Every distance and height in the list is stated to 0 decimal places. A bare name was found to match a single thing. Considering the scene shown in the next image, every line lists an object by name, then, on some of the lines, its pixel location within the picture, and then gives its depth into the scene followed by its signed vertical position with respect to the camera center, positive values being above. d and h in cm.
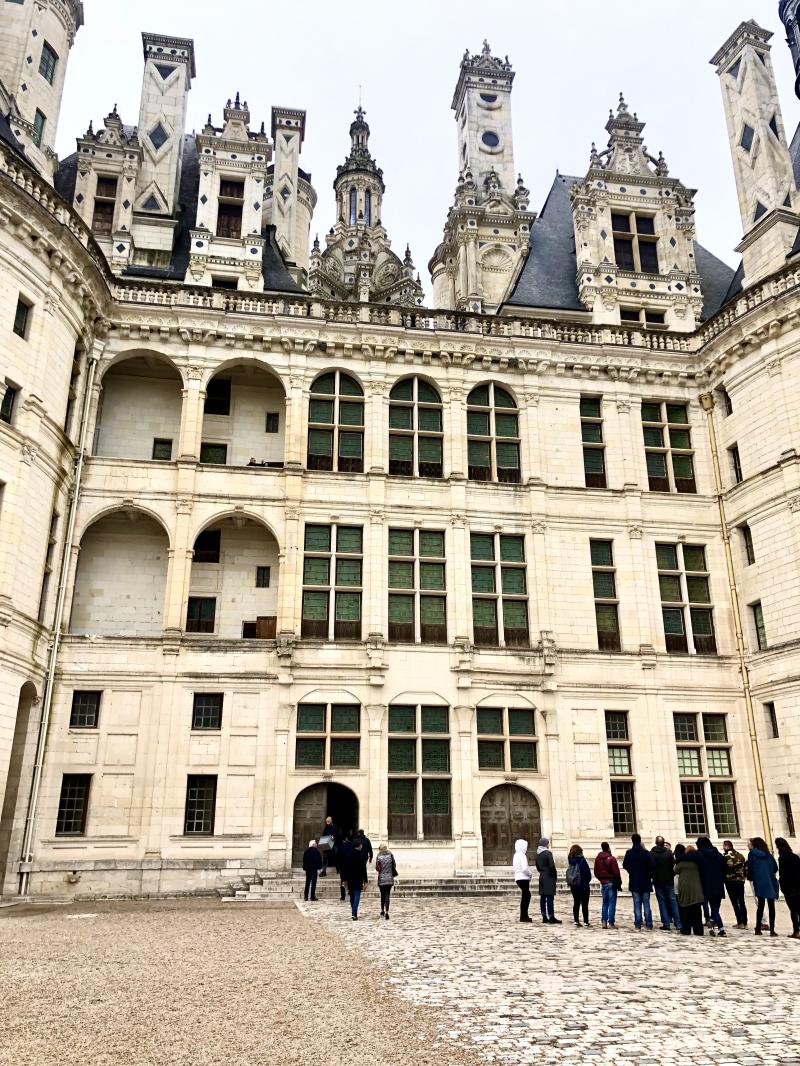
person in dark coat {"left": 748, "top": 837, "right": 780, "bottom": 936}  1459 -85
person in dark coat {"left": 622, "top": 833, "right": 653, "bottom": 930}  1499 -81
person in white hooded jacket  1580 -93
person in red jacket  1530 -99
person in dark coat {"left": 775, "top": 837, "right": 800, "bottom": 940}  1388 -84
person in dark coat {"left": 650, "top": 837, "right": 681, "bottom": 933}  1519 -99
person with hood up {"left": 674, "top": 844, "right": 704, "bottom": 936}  1442 -117
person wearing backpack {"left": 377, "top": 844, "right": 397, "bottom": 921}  1628 -93
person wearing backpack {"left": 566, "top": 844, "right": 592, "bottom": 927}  1532 -94
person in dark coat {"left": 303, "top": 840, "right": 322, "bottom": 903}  1955 -89
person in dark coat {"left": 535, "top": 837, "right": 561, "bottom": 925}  1590 -100
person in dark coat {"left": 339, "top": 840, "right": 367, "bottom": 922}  1603 -90
